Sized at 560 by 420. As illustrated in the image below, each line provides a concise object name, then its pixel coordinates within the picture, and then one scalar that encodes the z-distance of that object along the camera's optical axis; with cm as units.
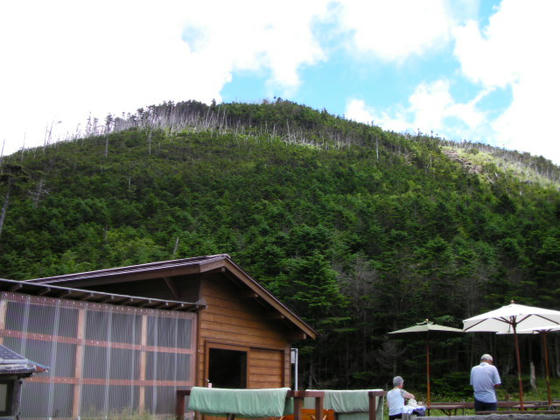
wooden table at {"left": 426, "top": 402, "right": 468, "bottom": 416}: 1253
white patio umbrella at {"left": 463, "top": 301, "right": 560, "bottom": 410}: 1127
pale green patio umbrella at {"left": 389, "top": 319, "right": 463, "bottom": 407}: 1524
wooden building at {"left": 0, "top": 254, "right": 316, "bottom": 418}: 838
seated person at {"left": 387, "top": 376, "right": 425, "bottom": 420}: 911
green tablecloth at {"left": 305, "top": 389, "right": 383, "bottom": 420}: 928
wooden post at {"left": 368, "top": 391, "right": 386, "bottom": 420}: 916
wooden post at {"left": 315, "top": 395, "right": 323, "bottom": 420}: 815
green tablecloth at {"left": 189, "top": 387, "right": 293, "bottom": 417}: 803
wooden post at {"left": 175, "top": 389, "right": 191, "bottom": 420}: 993
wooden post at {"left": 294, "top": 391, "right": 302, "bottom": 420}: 799
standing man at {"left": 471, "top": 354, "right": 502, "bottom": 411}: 905
